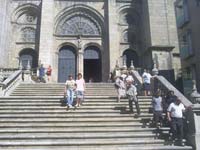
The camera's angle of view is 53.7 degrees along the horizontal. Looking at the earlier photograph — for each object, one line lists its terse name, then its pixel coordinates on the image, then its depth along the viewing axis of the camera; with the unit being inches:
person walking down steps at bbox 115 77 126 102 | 353.2
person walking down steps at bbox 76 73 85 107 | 332.0
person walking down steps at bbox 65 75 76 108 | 327.0
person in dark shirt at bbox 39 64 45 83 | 535.1
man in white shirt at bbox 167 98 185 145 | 268.4
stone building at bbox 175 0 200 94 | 591.7
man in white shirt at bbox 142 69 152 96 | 389.2
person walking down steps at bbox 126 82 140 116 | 312.4
